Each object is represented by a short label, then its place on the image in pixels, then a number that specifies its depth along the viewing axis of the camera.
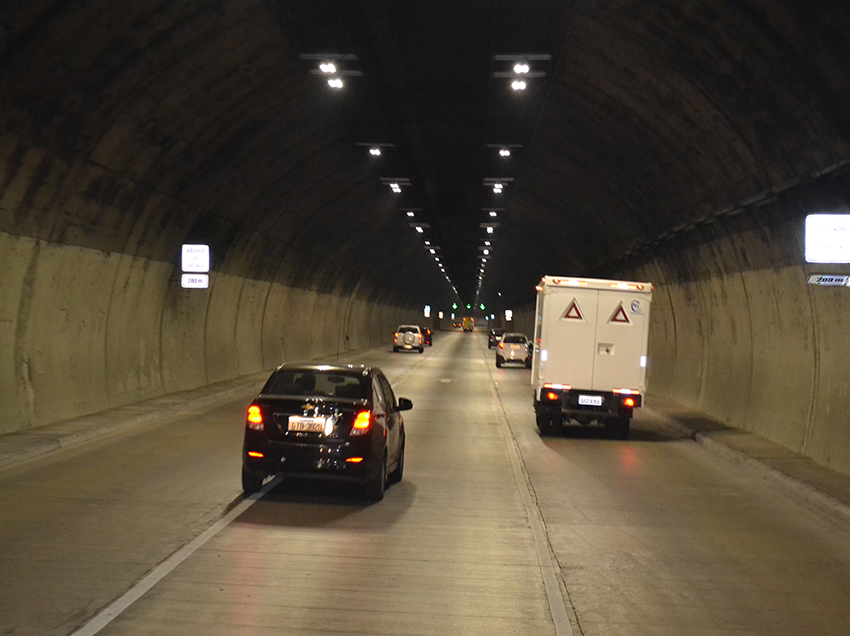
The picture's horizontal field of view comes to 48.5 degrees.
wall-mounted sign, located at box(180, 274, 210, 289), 21.42
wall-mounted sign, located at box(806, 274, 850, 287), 11.08
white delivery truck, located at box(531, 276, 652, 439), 18.39
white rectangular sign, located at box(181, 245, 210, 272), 21.67
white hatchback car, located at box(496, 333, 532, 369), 44.34
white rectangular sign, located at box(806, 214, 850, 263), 11.34
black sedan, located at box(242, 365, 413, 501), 10.41
